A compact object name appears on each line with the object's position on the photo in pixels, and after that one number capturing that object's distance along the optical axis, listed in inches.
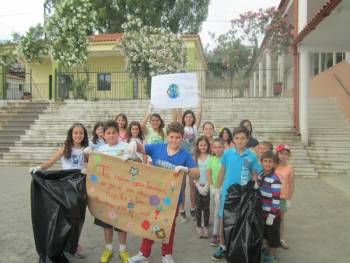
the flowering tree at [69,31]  805.2
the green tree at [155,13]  1176.2
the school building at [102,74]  927.7
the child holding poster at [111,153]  172.4
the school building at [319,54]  339.3
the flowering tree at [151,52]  799.7
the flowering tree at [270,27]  761.6
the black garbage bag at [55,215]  155.6
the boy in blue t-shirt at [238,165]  173.5
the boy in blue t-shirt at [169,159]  166.2
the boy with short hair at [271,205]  166.9
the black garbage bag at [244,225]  150.9
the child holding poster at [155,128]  239.0
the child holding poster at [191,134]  239.9
